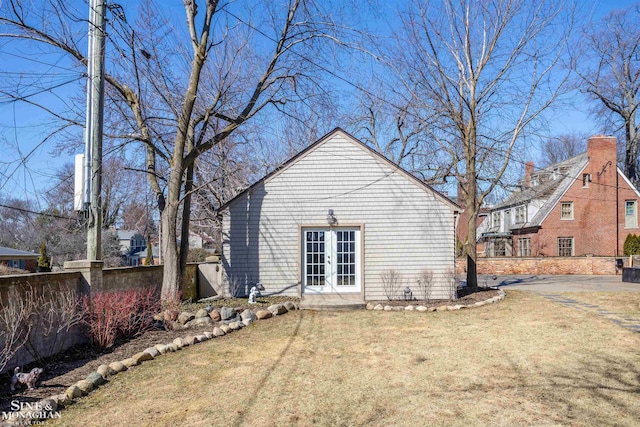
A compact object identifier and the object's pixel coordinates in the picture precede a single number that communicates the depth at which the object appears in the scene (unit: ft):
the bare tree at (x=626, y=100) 102.63
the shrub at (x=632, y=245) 84.48
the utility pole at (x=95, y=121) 26.48
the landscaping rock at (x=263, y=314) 33.32
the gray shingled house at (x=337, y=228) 41.24
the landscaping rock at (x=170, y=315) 30.48
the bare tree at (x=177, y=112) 36.37
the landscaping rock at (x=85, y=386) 17.61
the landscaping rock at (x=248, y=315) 32.22
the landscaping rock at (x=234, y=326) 29.88
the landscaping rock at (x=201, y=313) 31.57
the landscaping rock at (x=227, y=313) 31.94
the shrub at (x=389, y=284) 41.01
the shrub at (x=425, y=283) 40.75
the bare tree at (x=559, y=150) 148.46
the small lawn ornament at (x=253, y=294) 37.40
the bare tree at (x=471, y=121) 47.78
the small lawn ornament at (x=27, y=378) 17.89
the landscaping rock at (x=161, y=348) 23.77
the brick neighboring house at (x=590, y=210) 90.02
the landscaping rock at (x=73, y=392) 16.94
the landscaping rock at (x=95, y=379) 18.35
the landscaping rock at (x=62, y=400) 16.29
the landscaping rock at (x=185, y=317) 30.73
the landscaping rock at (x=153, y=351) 22.99
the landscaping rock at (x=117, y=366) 20.35
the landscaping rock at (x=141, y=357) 21.86
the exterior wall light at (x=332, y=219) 41.42
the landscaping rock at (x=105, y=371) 19.60
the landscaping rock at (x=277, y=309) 34.85
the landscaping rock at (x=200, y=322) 30.30
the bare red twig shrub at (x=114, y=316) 24.82
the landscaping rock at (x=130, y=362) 21.17
